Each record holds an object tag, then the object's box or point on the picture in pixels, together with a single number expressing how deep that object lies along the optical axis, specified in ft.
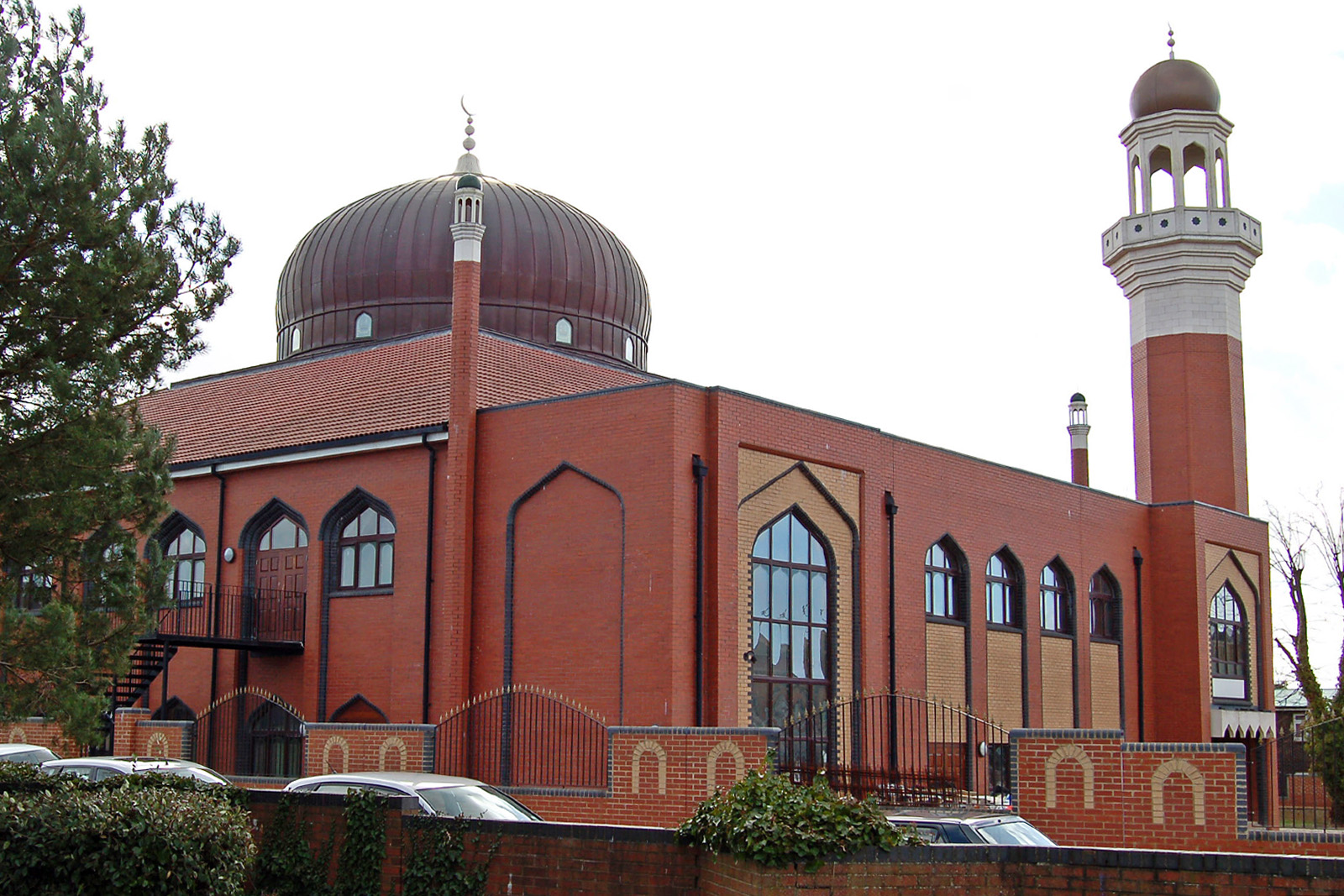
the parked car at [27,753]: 62.44
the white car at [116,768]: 50.90
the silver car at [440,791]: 41.52
